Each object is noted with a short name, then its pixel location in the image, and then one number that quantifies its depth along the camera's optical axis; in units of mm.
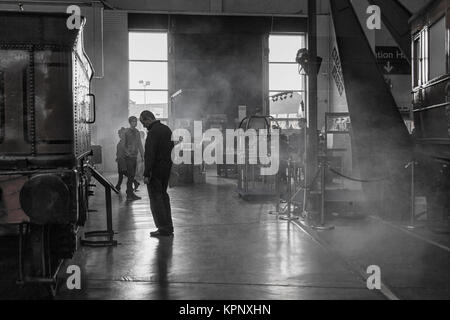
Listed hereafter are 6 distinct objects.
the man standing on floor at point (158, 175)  7924
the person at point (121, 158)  12266
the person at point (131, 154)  12117
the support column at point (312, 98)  9305
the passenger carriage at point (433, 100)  7883
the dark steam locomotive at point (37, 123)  4562
